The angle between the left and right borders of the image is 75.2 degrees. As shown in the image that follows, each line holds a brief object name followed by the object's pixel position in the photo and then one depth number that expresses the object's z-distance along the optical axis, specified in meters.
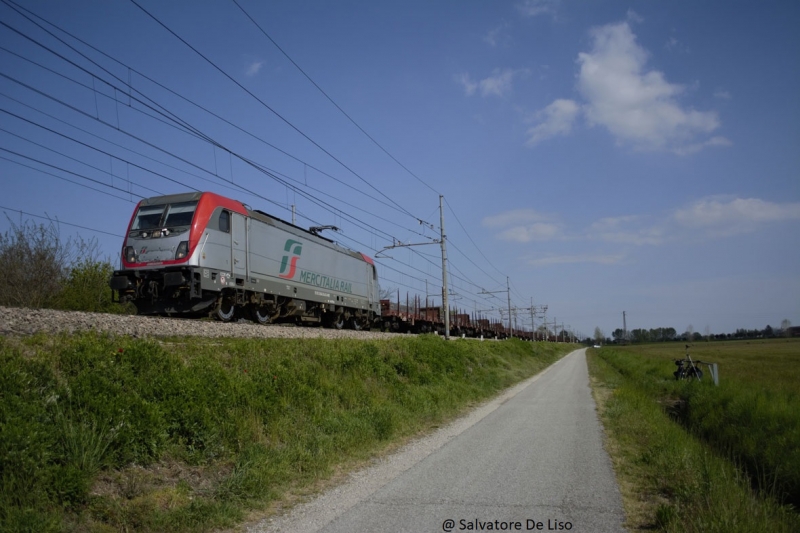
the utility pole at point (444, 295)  25.95
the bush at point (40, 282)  21.67
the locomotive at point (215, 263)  14.55
